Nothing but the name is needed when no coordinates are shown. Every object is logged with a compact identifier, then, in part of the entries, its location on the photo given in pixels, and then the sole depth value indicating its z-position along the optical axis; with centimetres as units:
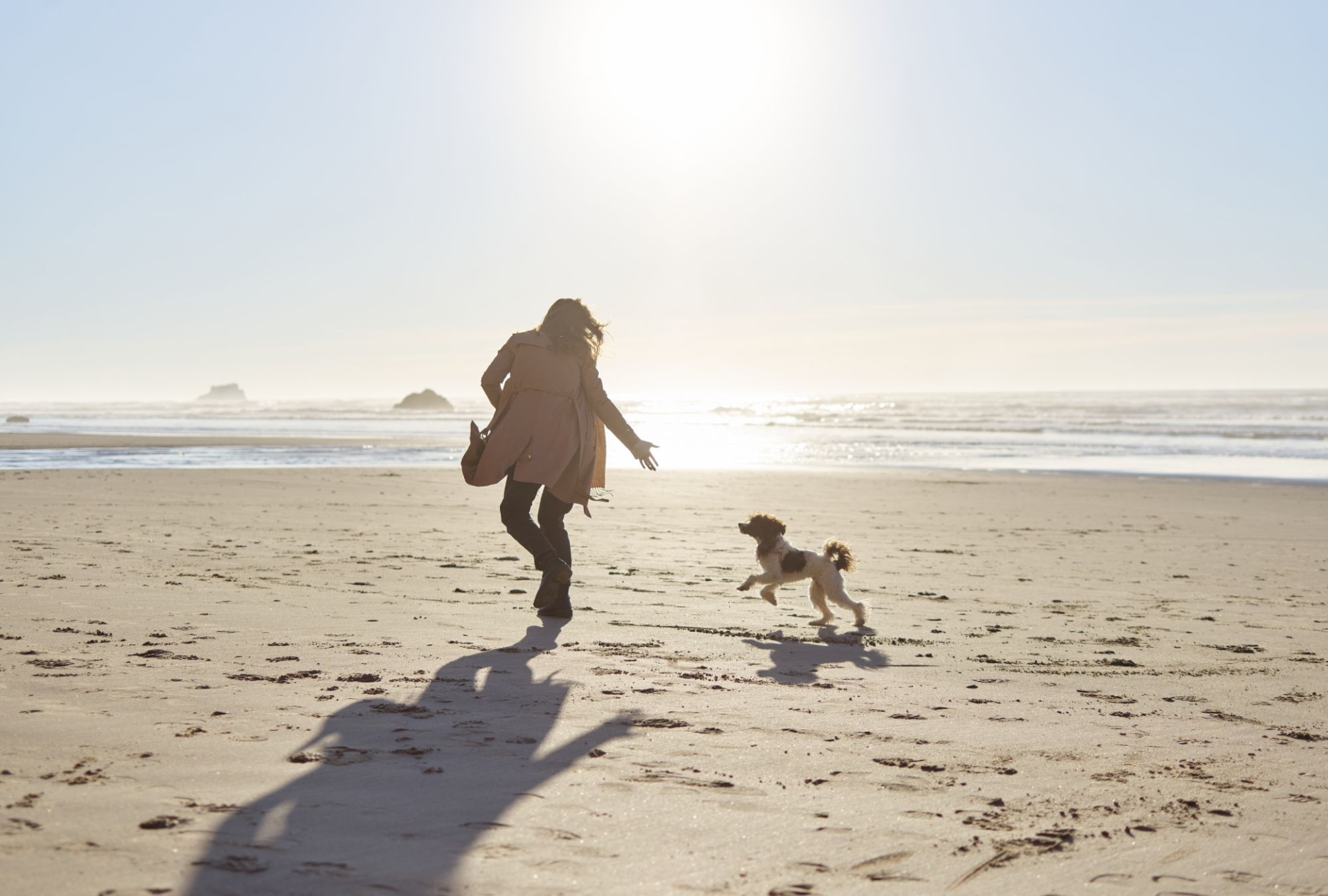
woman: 601
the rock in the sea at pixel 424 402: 10031
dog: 624
